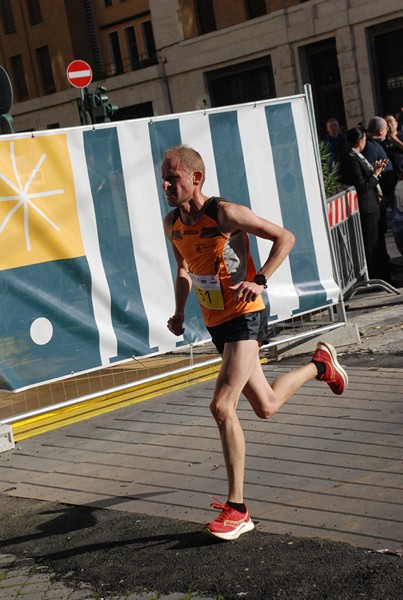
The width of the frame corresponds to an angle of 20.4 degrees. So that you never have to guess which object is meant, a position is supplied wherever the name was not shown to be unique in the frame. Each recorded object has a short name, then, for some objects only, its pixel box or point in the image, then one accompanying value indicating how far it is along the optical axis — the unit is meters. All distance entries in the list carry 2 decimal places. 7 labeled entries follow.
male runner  5.31
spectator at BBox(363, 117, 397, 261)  13.28
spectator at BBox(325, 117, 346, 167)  16.65
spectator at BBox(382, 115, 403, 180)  14.66
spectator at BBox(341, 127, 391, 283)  12.73
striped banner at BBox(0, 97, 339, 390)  7.67
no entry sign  22.05
